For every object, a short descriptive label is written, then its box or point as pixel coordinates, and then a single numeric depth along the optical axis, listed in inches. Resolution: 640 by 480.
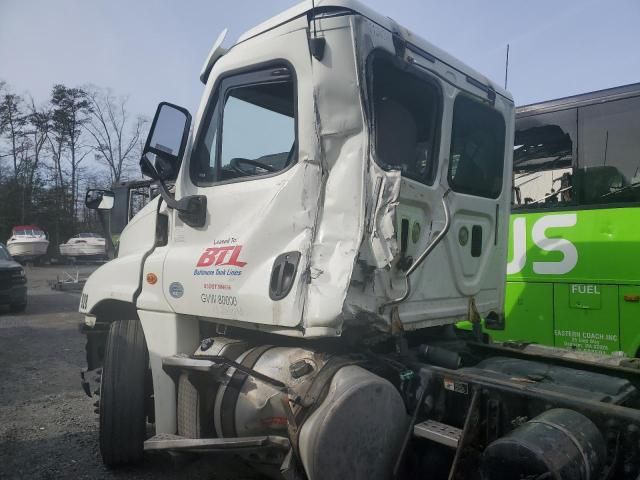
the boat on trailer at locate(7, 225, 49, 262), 1141.1
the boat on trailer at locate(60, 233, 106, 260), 1197.1
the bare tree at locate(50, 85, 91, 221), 1569.9
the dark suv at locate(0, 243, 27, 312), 506.0
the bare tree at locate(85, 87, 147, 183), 1651.1
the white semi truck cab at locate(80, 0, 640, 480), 99.1
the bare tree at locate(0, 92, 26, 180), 1501.0
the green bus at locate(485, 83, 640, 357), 195.3
